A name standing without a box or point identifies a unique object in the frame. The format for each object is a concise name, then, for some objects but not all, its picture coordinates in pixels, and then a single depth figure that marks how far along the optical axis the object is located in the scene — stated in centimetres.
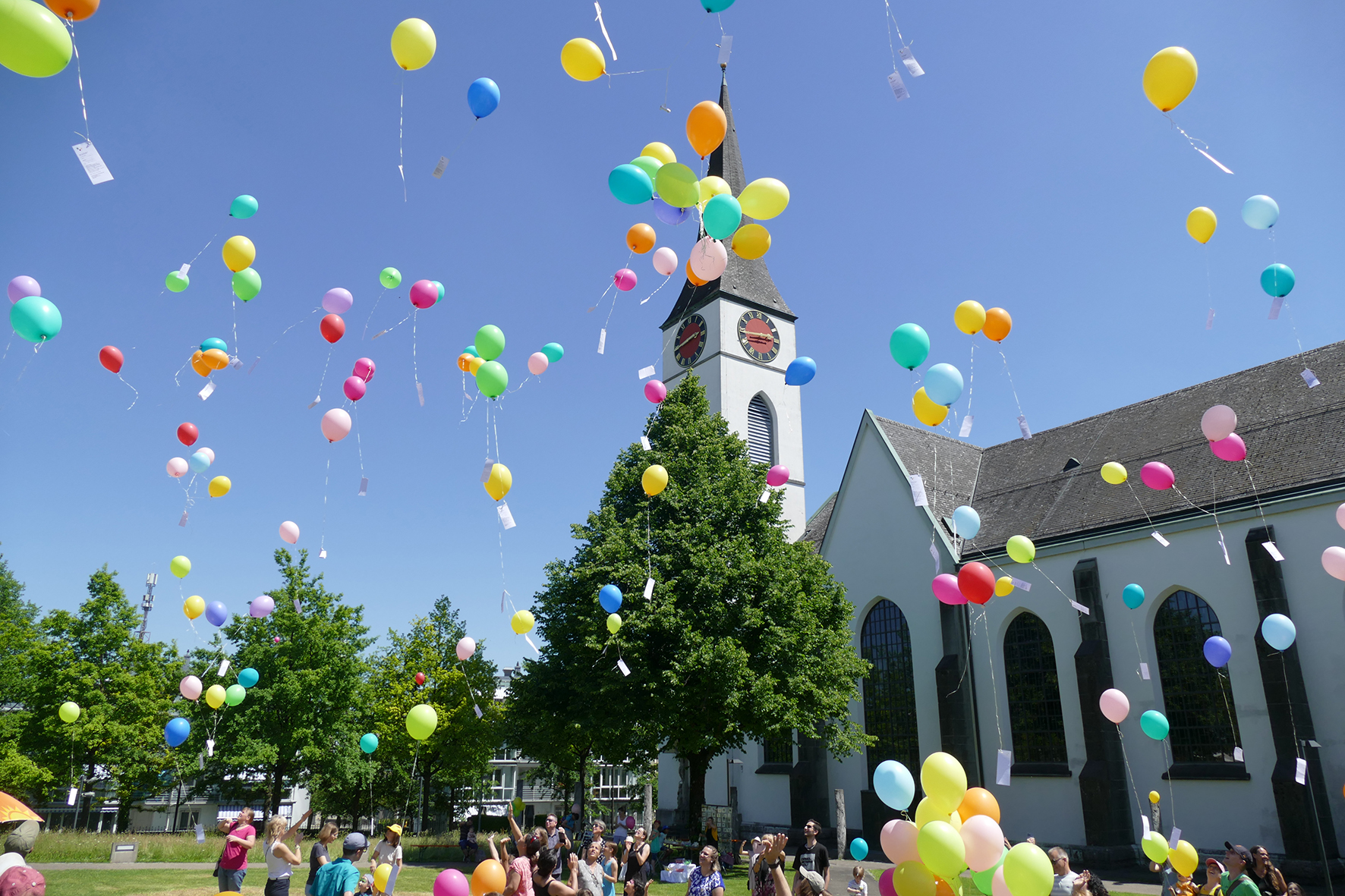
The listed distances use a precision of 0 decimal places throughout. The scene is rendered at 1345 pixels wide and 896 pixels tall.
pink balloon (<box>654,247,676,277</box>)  1055
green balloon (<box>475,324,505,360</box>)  1088
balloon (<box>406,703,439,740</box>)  970
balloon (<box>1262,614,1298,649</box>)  1173
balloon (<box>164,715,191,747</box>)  1158
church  1797
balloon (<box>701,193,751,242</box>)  838
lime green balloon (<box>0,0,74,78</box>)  510
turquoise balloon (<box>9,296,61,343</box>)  750
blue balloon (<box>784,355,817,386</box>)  1259
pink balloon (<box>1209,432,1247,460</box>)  1118
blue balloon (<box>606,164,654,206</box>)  844
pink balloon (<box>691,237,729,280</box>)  877
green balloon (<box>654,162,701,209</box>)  819
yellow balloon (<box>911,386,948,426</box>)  1087
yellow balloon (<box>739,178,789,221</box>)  859
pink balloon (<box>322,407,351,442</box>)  1092
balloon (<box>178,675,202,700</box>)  1295
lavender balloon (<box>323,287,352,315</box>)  1106
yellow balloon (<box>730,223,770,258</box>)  896
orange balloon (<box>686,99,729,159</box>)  817
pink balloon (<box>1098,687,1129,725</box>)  1162
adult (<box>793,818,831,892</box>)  1017
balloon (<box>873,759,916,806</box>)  705
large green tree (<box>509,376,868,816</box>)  1914
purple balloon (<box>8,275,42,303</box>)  788
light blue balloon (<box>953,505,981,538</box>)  1223
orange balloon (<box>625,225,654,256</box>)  1021
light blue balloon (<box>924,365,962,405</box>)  1048
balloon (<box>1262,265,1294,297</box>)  1005
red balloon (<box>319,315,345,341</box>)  1112
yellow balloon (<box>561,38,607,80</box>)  770
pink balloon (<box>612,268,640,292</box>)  1120
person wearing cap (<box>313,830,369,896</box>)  770
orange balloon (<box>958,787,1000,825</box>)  626
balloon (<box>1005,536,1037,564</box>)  1271
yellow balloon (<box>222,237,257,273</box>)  985
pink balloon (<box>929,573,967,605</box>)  1159
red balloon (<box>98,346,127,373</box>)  1041
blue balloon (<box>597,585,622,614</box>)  1351
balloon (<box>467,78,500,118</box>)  817
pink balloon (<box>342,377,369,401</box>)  1173
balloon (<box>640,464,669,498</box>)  1305
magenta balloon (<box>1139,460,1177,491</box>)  1267
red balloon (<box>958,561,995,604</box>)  1083
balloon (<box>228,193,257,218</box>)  988
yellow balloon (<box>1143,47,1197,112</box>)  795
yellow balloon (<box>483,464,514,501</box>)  1148
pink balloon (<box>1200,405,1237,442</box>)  1091
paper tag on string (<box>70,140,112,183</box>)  578
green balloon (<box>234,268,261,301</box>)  1000
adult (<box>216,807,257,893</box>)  911
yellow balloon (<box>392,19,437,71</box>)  758
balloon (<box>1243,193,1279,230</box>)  962
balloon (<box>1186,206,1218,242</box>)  974
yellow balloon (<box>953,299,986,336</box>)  1130
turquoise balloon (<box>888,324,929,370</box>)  1056
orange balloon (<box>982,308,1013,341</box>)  1173
